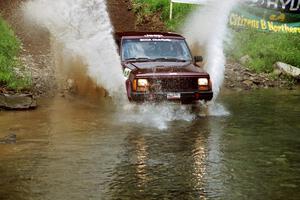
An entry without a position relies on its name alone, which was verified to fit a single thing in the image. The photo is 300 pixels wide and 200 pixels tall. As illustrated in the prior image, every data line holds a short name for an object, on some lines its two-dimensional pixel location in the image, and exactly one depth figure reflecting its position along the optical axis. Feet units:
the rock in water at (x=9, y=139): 28.63
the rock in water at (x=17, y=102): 38.17
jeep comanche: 34.73
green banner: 63.31
